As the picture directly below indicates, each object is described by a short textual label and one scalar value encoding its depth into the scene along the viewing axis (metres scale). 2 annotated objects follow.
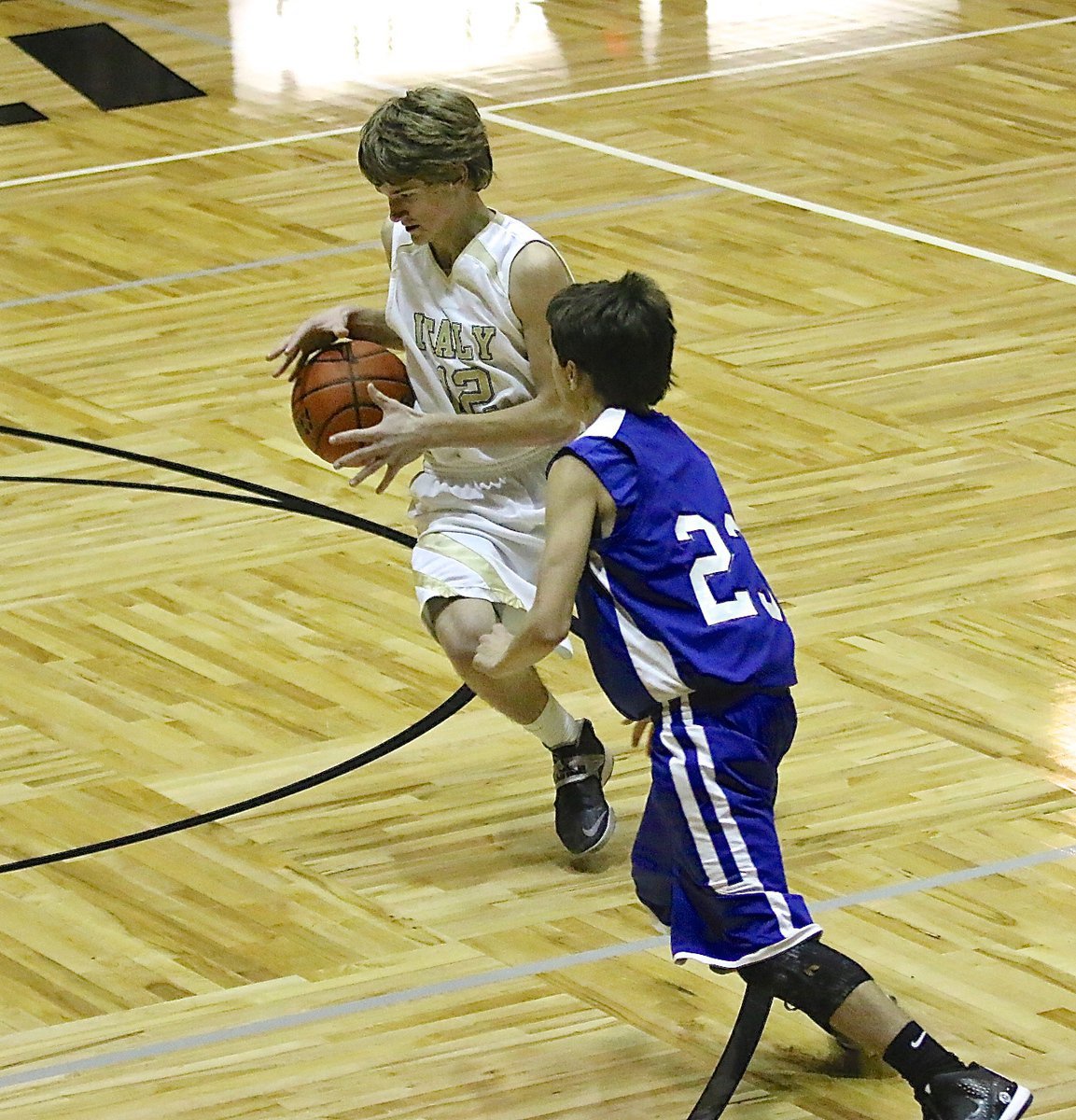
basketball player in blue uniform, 5.98
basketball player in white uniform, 7.27
